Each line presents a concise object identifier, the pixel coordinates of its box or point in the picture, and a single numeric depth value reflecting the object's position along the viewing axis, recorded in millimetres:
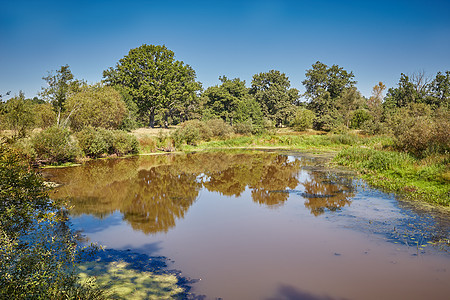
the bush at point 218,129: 49250
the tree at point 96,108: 35500
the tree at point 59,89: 31953
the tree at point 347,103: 65375
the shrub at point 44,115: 35469
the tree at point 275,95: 74375
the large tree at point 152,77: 55031
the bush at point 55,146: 22530
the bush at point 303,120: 61875
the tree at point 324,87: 67562
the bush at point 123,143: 30922
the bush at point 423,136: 17859
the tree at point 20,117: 25766
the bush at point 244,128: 52394
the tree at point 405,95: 64562
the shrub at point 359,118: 57438
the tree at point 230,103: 68938
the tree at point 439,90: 63531
